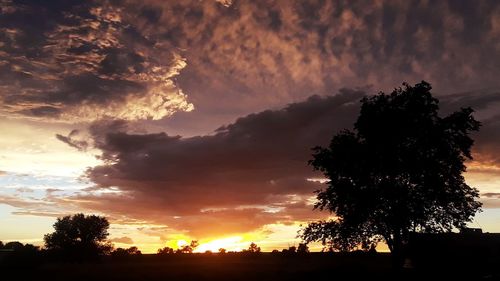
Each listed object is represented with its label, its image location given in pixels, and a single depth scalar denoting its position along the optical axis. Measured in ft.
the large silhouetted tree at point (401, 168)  119.24
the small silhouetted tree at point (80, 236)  352.90
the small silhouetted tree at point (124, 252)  433.11
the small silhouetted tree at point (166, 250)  593.96
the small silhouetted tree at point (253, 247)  620.12
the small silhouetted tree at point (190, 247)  627.09
